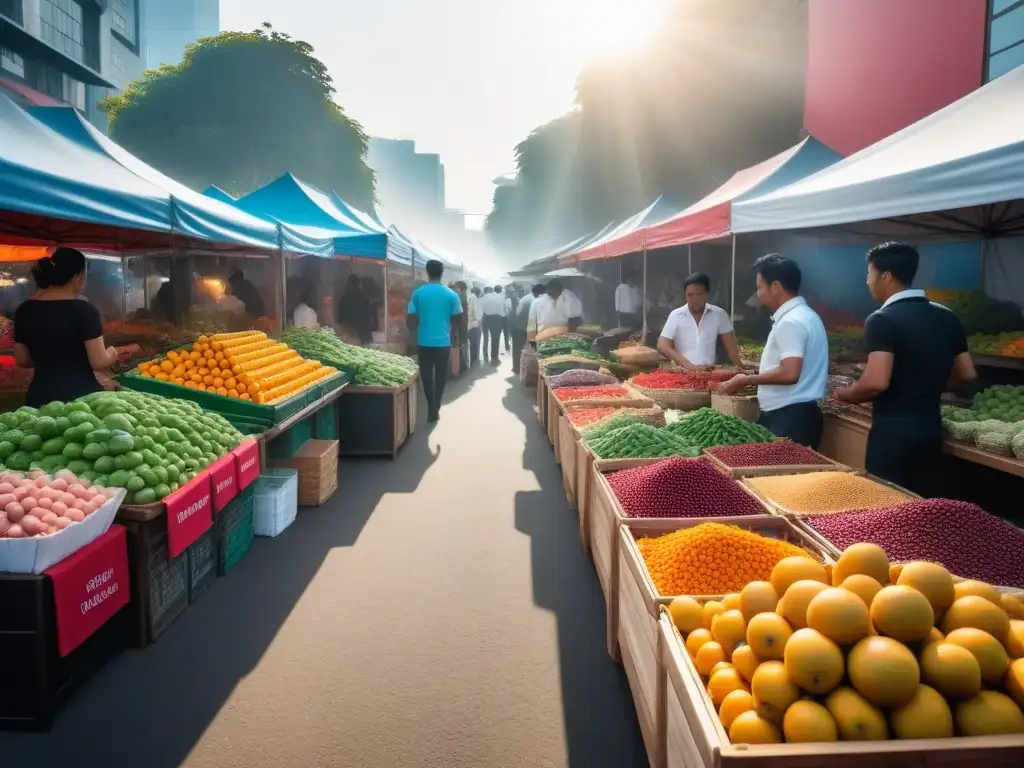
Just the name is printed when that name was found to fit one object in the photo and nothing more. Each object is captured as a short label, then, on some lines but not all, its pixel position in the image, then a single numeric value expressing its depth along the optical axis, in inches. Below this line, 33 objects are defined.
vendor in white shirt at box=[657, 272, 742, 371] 278.4
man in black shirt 165.0
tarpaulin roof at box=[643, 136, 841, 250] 310.7
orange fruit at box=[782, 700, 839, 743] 69.2
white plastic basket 223.3
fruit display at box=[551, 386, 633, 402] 285.9
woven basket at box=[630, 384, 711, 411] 275.9
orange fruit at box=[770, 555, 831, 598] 88.4
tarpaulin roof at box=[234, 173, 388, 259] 438.9
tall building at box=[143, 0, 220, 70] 5757.9
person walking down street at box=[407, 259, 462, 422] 383.6
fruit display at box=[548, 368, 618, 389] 329.1
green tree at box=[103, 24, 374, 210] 1465.3
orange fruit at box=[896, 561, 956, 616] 80.4
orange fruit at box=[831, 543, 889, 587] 85.2
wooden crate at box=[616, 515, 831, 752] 104.2
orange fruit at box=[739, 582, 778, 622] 86.5
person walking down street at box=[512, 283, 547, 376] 669.3
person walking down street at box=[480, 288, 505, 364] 782.0
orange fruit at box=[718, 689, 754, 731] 74.8
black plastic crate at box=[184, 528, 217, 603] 174.6
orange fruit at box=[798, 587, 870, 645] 74.8
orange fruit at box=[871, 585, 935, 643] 75.1
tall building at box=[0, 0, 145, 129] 1305.4
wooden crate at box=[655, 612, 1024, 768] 66.7
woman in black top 186.7
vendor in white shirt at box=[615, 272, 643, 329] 601.6
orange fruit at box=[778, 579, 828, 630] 80.6
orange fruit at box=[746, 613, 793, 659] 78.5
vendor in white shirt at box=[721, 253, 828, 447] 192.1
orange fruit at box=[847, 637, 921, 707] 70.2
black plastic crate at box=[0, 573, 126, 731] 122.6
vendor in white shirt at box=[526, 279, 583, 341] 544.7
